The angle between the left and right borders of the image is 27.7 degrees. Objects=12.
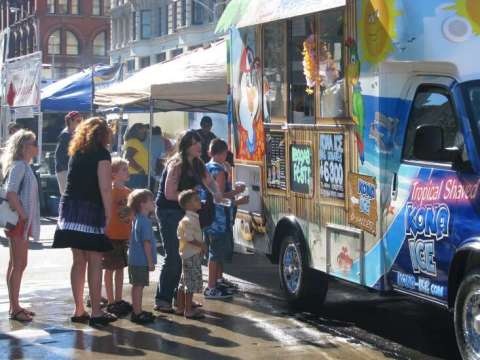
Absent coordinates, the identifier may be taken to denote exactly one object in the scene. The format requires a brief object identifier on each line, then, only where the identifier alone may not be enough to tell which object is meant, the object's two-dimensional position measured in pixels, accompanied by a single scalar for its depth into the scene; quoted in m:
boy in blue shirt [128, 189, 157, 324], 8.62
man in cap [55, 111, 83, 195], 12.77
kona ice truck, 6.76
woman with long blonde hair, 8.67
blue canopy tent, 21.69
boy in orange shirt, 9.13
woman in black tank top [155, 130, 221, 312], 9.09
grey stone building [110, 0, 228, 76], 54.41
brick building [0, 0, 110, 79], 84.75
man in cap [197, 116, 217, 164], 14.09
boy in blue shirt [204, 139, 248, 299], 10.03
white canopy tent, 14.33
